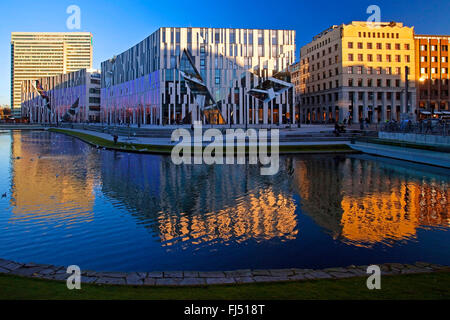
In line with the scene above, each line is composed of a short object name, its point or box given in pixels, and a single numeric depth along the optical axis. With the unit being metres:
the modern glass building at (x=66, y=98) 155.75
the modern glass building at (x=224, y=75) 84.62
